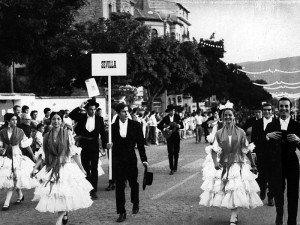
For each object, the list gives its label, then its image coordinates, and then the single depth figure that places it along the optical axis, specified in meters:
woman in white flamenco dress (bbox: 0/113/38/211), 10.16
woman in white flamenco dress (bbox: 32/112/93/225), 7.78
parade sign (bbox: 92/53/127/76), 13.19
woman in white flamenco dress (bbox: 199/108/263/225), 7.92
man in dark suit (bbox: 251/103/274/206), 9.70
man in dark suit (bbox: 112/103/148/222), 8.92
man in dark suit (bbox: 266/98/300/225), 7.29
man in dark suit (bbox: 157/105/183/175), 14.98
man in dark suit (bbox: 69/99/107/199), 11.25
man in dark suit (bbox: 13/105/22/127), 14.19
